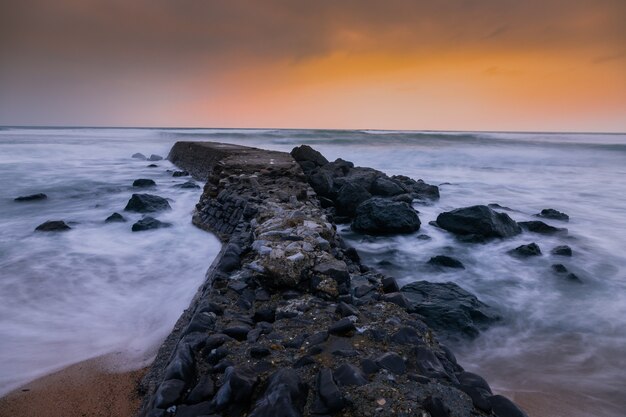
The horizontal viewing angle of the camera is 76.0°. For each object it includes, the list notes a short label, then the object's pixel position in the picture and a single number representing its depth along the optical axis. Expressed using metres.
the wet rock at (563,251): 5.87
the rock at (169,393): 1.87
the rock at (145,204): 7.88
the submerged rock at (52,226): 6.62
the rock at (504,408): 1.87
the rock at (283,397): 1.67
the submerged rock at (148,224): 6.56
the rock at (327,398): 1.72
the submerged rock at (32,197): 9.27
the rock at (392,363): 1.99
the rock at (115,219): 7.17
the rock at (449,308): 3.65
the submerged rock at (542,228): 7.16
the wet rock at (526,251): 5.82
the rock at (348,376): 1.86
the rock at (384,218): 6.70
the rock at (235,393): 1.80
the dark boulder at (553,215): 8.52
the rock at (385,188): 9.12
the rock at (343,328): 2.34
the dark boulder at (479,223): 6.57
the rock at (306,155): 10.15
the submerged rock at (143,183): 11.20
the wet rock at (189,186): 10.71
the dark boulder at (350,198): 7.69
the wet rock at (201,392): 1.88
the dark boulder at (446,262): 5.45
